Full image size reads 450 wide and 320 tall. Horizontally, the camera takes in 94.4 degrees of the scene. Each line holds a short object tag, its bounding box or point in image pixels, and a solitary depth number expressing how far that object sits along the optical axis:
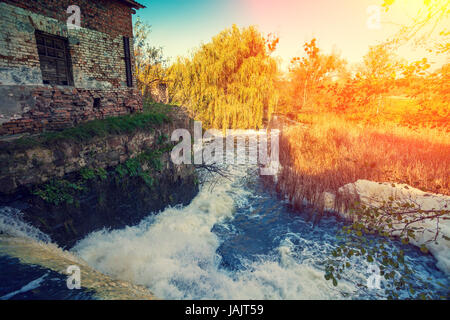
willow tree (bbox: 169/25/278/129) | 14.74
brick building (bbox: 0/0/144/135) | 4.73
